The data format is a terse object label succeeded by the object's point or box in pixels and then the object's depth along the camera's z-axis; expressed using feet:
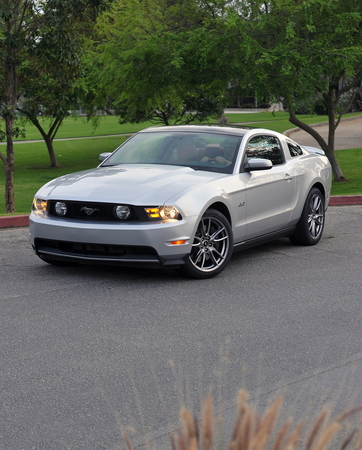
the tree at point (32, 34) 46.85
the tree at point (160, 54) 61.93
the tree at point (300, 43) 58.23
